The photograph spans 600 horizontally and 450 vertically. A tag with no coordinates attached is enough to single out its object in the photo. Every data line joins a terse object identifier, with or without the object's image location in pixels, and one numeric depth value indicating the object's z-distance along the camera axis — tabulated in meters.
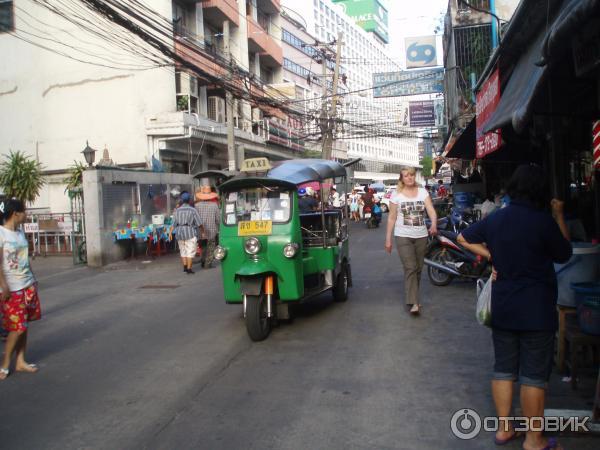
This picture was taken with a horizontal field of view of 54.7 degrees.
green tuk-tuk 6.93
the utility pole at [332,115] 29.85
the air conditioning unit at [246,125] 28.75
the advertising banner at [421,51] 29.22
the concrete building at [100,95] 21.02
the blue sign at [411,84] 28.72
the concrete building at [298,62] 53.78
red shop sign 8.42
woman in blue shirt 3.69
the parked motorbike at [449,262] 9.66
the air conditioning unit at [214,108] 25.30
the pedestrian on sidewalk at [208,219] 13.70
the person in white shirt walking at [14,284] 5.87
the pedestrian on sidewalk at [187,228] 12.84
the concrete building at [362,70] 102.56
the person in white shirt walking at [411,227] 7.66
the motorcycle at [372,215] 24.34
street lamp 15.52
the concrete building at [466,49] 19.28
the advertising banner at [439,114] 32.84
